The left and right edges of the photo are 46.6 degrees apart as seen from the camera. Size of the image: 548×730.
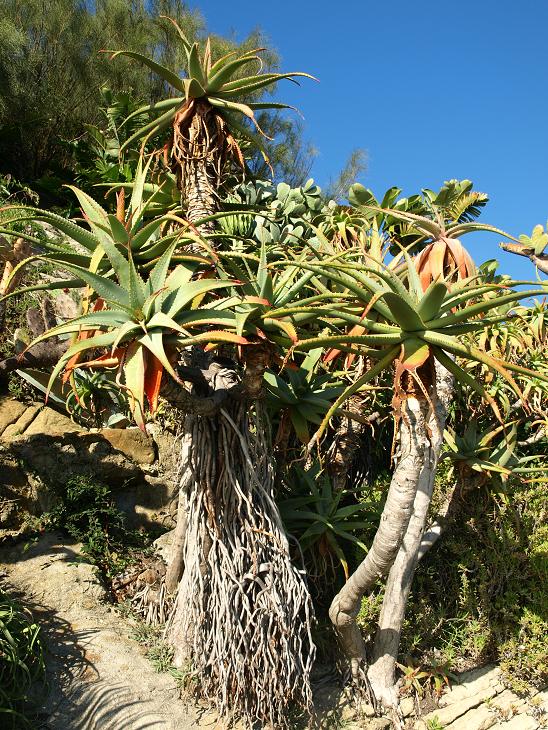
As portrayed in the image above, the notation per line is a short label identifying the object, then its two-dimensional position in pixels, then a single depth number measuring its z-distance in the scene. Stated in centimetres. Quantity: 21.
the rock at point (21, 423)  573
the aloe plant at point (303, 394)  445
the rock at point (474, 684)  483
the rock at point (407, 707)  458
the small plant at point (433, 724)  450
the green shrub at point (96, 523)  530
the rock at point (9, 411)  583
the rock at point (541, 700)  489
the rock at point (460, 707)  467
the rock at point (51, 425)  578
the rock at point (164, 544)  543
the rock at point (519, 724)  482
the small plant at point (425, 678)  468
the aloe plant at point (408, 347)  285
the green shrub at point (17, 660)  375
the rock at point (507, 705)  487
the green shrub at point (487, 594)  500
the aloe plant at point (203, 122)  424
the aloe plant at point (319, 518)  473
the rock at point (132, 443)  621
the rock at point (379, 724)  436
